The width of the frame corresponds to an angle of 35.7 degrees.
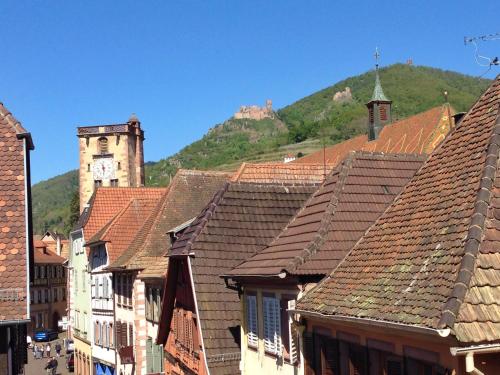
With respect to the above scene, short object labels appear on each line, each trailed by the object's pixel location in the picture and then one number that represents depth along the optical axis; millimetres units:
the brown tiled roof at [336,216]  12383
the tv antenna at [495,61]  10445
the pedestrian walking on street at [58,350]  56531
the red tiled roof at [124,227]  34500
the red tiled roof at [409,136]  35188
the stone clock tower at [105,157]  76688
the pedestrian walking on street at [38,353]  55384
